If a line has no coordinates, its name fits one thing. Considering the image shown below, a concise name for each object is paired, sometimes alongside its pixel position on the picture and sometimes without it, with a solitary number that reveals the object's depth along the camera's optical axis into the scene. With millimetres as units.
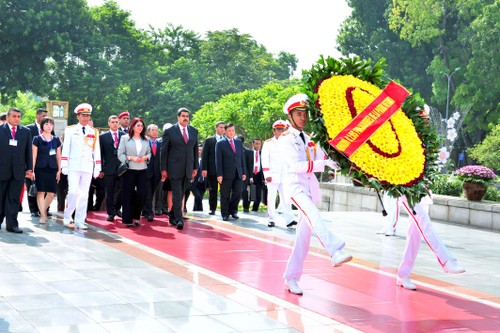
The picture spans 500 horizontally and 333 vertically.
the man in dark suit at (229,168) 14281
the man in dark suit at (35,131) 12938
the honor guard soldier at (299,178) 7090
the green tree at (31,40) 47969
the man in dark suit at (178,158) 12344
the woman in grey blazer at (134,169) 12461
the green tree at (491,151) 29906
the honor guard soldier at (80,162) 11875
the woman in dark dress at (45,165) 12344
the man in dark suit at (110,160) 13461
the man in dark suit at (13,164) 10945
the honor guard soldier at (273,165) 13859
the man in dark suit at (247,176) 16512
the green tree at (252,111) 35438
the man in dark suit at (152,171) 13586
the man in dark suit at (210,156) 14562
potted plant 15602
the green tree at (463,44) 46969
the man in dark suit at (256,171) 16703
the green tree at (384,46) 55406
